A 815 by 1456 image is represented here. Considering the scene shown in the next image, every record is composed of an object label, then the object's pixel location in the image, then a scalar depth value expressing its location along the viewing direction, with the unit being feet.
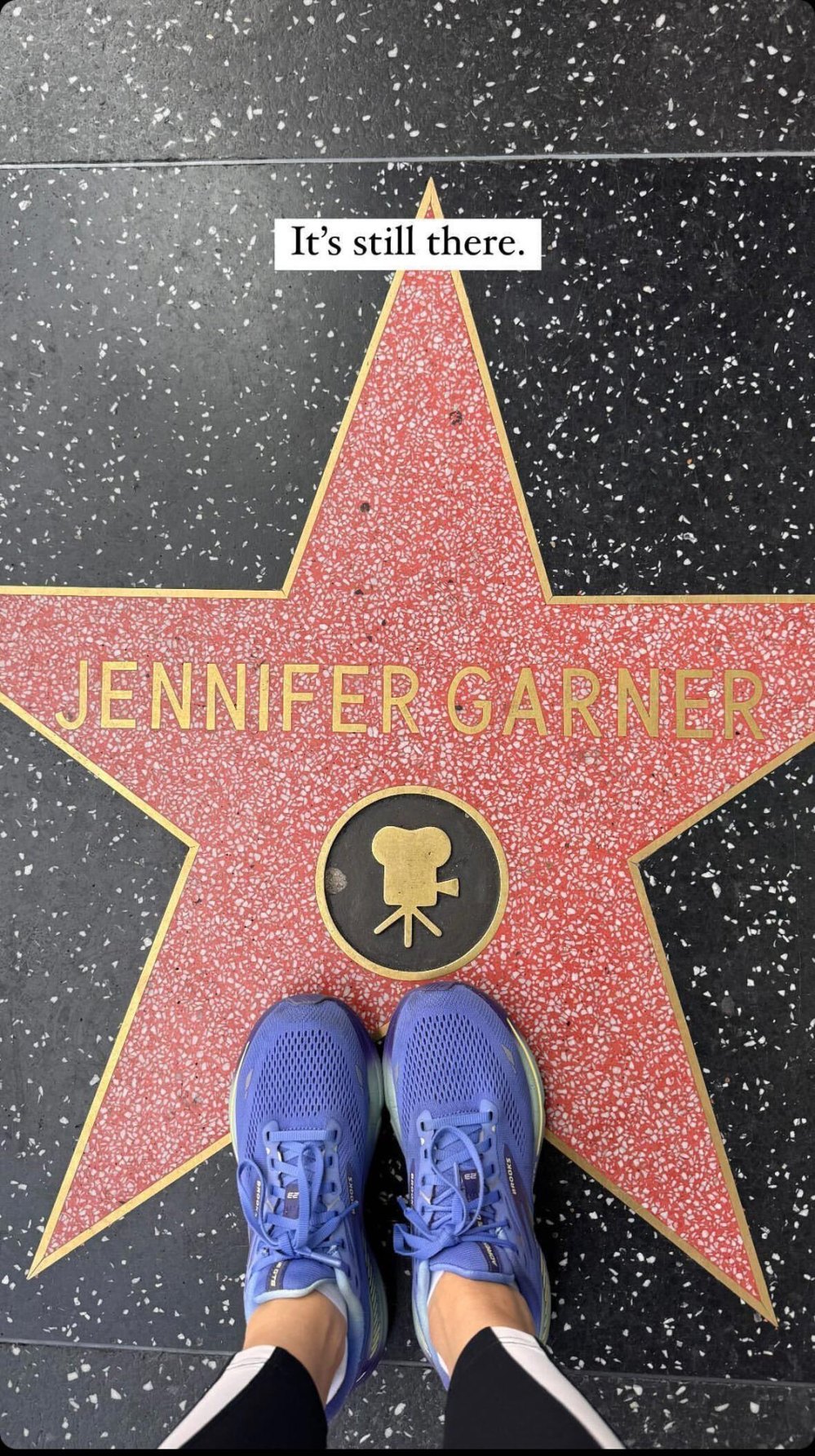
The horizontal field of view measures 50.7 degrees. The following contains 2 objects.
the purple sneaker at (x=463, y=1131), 2.92
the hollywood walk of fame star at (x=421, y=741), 3.15
